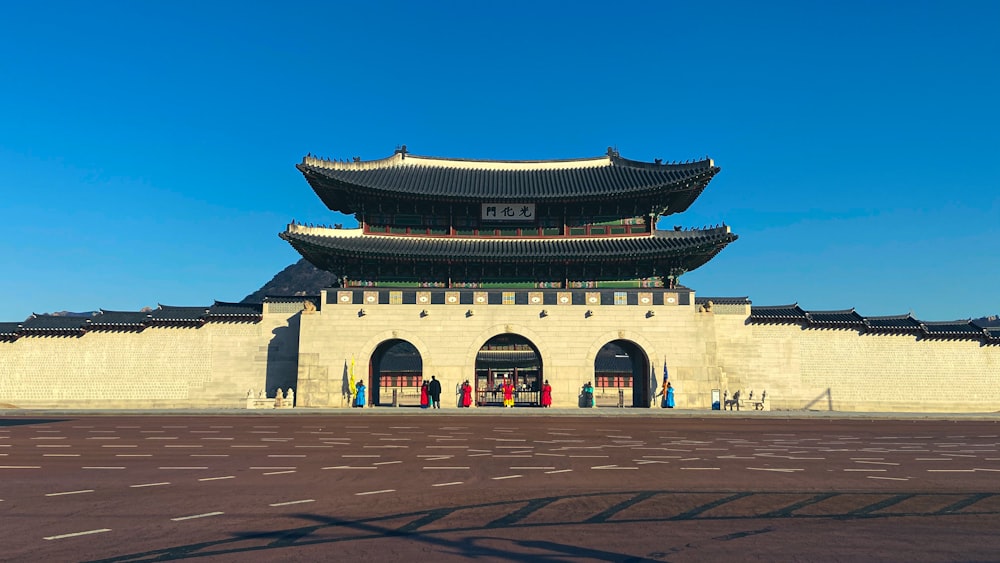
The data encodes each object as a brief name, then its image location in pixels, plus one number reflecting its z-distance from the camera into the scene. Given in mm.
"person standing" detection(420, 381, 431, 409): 32125
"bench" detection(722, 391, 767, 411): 31766
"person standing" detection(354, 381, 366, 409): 32531
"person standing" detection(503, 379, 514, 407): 34062
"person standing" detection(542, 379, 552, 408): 32469
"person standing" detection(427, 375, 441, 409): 31750
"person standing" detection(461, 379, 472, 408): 32312
